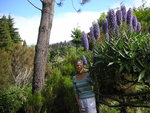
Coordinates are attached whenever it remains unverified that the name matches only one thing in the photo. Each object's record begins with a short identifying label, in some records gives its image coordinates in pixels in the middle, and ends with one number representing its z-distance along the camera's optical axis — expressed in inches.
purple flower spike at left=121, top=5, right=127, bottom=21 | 141.6
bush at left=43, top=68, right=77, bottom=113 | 117.8
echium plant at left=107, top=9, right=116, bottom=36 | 132.7
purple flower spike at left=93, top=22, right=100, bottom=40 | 142.1
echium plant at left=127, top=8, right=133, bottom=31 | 142.7
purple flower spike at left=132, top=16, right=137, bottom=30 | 153.8
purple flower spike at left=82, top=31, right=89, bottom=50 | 152.7
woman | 102.5
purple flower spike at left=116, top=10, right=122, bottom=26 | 135.6
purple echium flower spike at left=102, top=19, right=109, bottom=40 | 136.3
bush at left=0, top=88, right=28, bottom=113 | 136.7
